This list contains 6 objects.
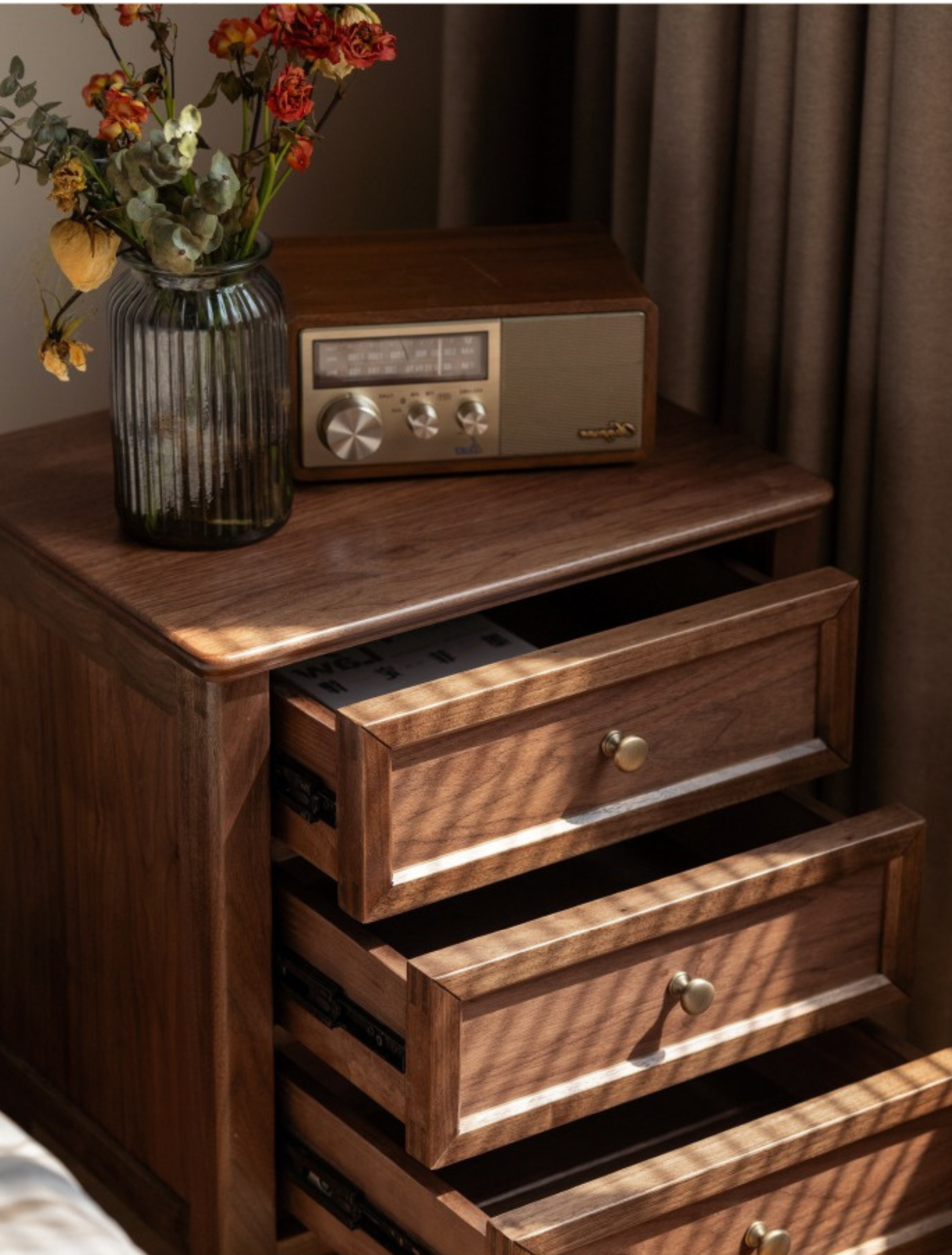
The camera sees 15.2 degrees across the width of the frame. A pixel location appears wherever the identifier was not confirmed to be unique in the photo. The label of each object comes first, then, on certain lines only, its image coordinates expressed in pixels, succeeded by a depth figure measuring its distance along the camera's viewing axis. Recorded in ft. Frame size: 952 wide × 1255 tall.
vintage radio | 7.80
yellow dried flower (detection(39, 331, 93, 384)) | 7.38
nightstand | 7.33
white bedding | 6.28
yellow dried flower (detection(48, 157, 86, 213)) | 7.19
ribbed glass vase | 7.41
